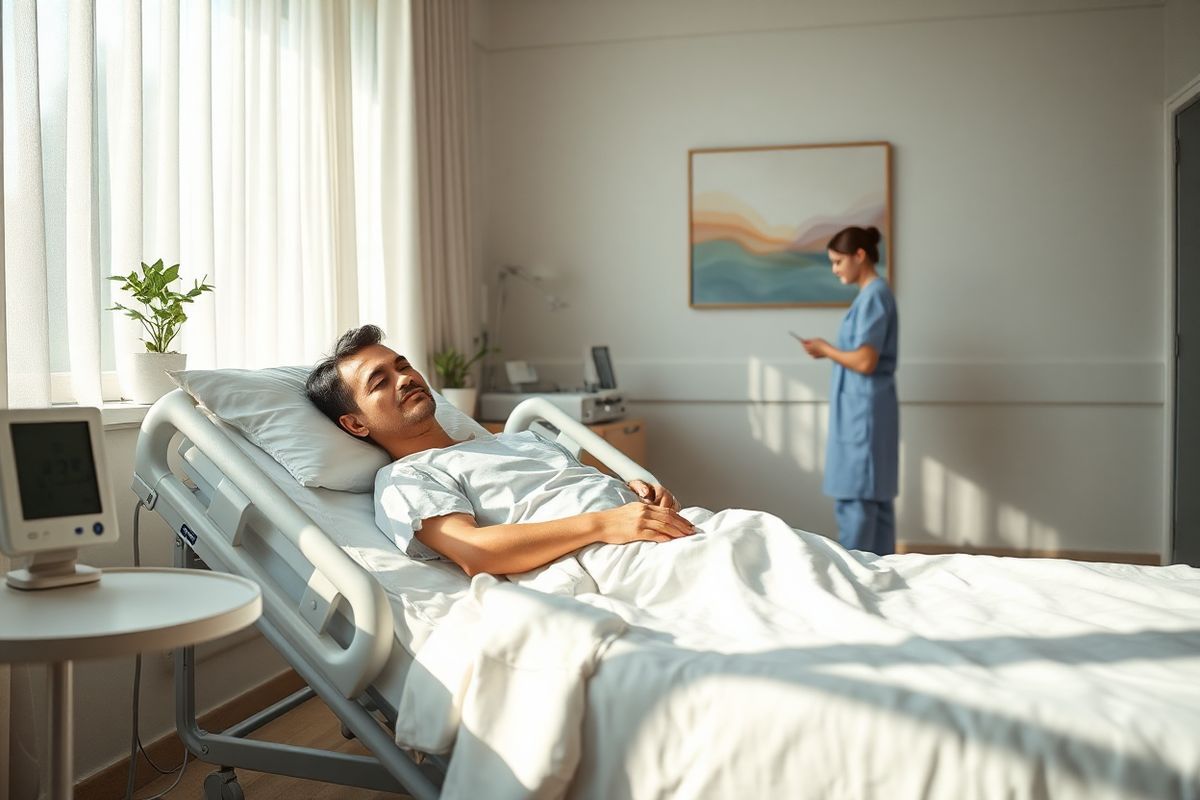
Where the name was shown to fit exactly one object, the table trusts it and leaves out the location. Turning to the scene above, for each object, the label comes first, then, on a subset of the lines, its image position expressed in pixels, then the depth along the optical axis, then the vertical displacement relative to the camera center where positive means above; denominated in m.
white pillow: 2.07 -0.12
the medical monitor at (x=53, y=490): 1.29 -0.16
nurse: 3.82 -0.16
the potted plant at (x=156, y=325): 2.31 +0.10
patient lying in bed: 1.90 -0.25
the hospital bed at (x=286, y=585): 1.60 -0.37
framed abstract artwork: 4.54 +0.67
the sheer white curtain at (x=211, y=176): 2.04 +0.51
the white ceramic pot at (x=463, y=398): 3.86 -0.12
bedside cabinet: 4.03 -0.29
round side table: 1.11 -0.29
